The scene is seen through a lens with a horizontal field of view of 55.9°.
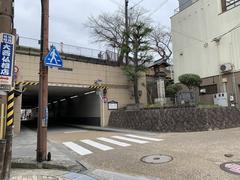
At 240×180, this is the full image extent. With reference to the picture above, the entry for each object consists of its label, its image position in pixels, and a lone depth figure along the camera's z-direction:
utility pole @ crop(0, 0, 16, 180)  4.74
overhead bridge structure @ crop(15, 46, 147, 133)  15.68
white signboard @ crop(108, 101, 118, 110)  19.36
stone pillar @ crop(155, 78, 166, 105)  17.30
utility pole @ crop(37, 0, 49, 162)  6.15
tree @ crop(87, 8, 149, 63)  21.77
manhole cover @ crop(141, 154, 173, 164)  6.25
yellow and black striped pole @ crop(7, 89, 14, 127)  5.42
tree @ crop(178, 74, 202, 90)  16.10
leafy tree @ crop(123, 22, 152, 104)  18.81
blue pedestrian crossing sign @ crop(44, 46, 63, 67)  6.34
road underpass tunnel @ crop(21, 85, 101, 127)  19.84
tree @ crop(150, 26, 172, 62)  31.06
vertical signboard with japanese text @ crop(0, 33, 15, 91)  4.89
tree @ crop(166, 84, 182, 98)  18.30
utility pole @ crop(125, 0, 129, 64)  19.40
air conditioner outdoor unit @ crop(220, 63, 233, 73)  16.16
